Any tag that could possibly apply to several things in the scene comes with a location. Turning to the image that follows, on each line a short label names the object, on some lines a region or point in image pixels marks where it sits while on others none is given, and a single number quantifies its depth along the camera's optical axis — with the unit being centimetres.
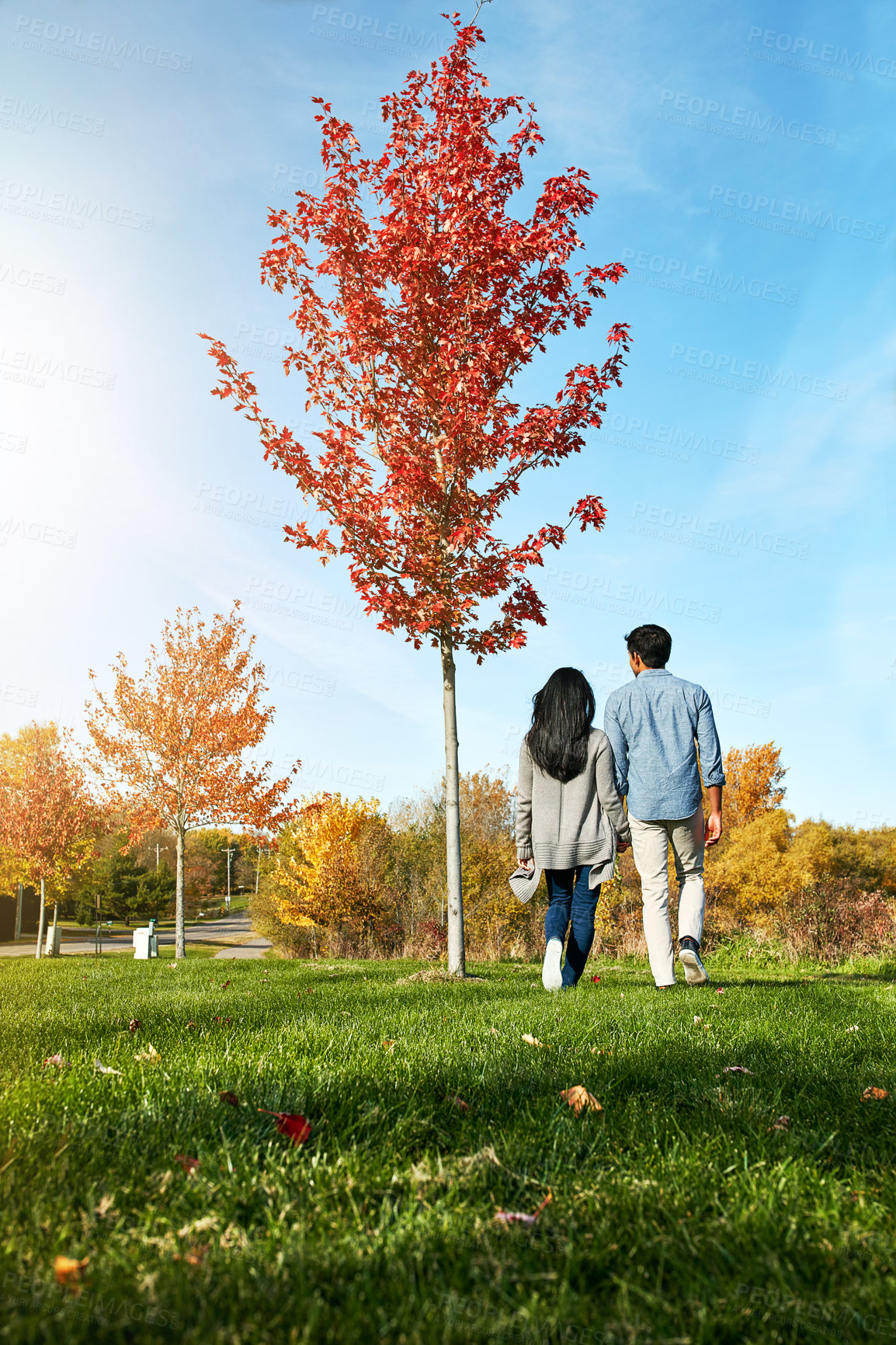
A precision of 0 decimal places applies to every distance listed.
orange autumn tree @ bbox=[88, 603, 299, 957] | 1734
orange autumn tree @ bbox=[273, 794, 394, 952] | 1806
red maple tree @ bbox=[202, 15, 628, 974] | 803
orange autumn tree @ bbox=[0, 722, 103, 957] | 2141
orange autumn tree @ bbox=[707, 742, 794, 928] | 1636
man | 547
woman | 545
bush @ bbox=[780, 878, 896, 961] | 1152
